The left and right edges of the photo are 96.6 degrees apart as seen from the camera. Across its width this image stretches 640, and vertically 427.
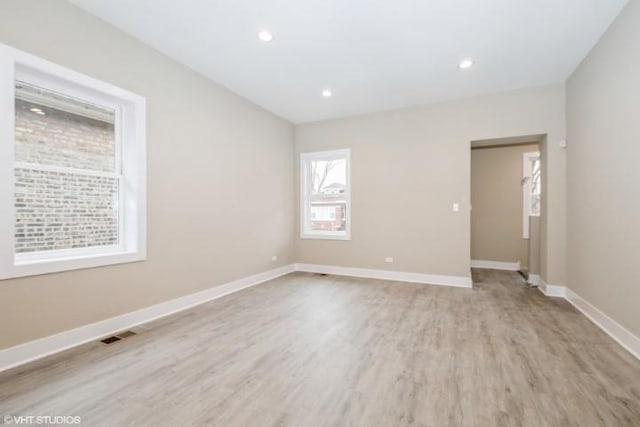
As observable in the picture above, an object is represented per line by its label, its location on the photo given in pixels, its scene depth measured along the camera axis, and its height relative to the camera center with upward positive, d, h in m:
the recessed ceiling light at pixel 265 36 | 2.84 +1.79
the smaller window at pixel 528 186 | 5.54 +0.50
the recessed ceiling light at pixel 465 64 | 3.36 +1.78
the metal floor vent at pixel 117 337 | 2.55 -1.15
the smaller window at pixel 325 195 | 5.40 +0.34
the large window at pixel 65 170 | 2.11 +0.37
